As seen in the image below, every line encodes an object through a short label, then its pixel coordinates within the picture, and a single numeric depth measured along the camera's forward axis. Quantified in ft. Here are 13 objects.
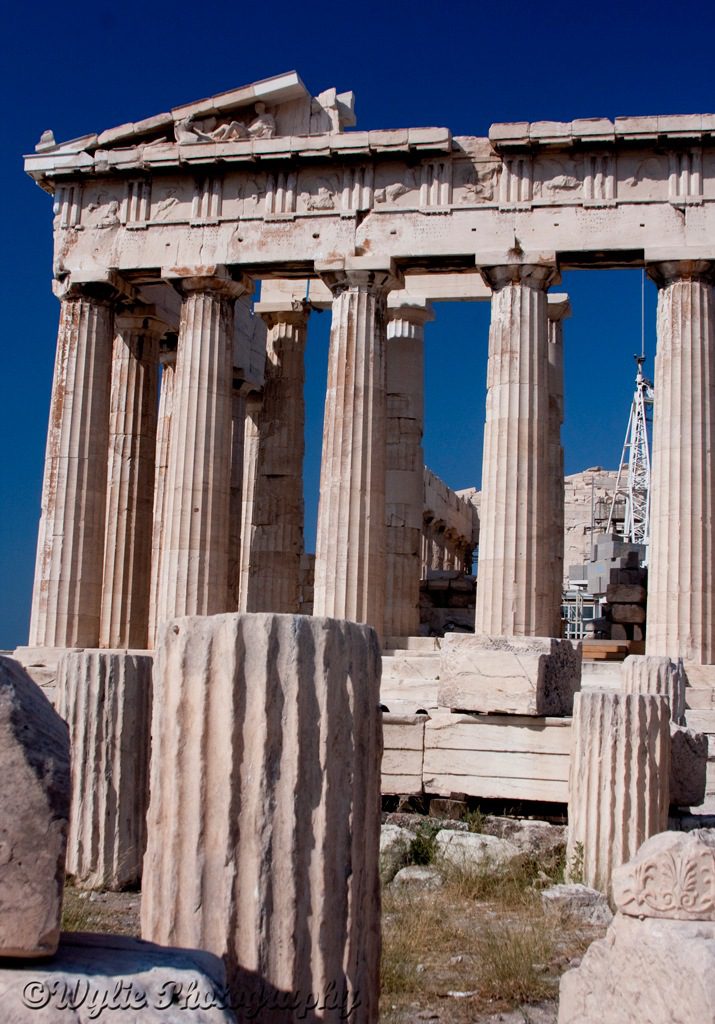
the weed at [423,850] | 36.01
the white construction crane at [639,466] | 155.94
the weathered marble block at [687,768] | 36.81
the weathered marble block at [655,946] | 16.88
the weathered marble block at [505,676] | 41.29
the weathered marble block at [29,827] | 12.58
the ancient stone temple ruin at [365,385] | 61.31
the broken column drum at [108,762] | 32.65
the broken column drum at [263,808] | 16.47
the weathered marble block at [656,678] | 45.37
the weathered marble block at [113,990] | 12.00
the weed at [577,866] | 33.14
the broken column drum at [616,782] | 32.42
